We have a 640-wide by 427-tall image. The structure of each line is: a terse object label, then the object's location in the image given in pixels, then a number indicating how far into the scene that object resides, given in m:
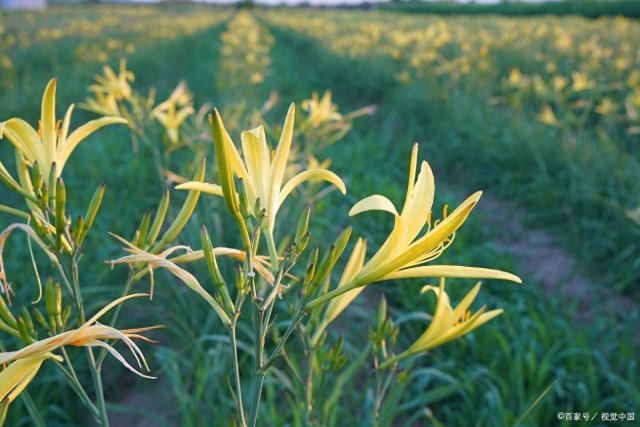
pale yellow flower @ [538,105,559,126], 3.69
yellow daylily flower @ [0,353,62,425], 0.55
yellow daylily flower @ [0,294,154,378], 0.54
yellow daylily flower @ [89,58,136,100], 1.89
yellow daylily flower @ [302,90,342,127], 1.78
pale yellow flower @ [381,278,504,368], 0.84
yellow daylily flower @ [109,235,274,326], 0.71
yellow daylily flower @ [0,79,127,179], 0.82
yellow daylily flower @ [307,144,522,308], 0.63
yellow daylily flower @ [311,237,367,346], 1.01
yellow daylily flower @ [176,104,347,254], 0.73
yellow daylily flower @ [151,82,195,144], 1.97
